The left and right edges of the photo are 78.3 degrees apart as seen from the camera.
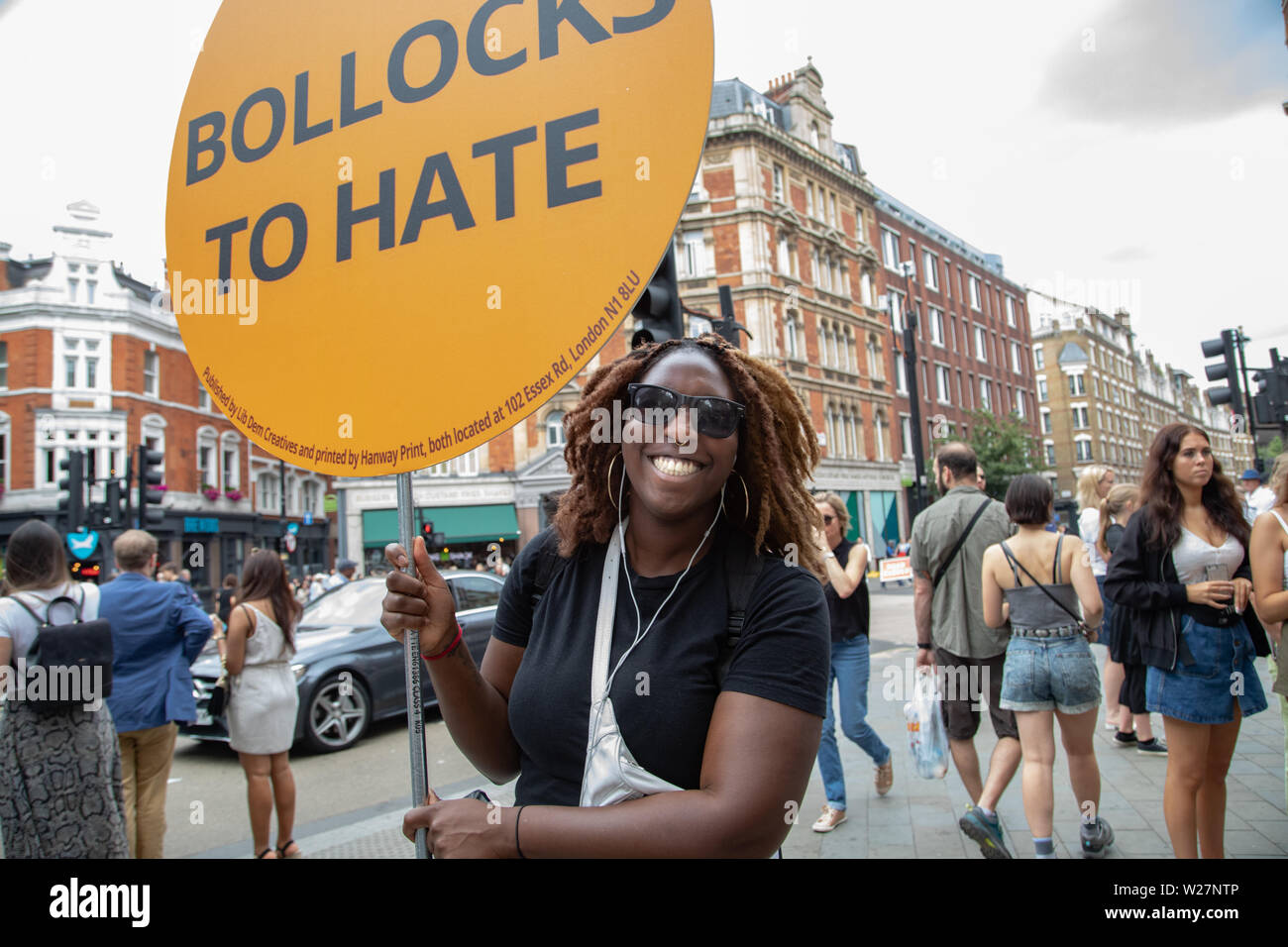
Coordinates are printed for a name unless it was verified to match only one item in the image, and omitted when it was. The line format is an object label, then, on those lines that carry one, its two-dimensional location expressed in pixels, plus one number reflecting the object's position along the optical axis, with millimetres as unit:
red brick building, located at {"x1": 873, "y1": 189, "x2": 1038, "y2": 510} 40156
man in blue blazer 4230
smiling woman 1157
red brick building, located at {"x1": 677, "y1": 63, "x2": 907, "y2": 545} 30828
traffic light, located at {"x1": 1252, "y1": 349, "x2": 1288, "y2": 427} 9969
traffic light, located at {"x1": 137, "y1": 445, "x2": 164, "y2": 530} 13156
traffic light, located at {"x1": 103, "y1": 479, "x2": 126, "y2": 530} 12891
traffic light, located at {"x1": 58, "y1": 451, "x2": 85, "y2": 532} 11852
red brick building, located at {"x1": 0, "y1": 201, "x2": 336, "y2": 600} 30531
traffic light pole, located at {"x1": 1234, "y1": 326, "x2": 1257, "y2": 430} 10344
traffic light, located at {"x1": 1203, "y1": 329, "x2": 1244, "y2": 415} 10430
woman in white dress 4559
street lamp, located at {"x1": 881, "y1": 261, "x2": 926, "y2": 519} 14977
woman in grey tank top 3721
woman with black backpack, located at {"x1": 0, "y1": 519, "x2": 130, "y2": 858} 3328
